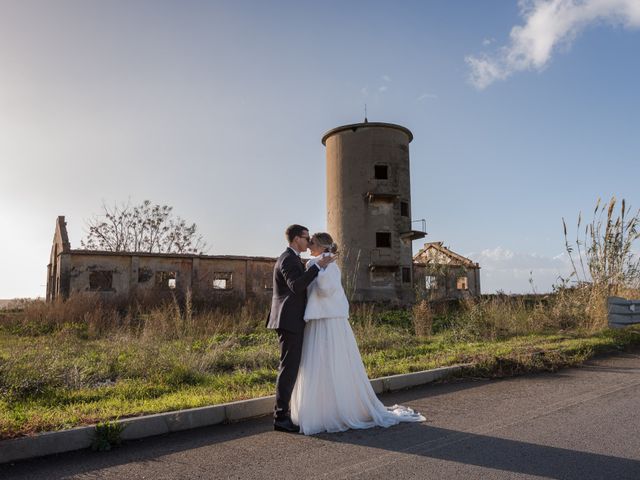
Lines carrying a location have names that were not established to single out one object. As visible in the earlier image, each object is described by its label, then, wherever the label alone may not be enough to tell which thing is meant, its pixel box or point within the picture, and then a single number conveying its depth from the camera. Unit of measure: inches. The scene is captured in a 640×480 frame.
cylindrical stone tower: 1139.3
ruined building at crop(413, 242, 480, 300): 847.1
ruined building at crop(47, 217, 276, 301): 885.8
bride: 200.4
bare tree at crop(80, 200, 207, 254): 1448.1
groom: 203.2
